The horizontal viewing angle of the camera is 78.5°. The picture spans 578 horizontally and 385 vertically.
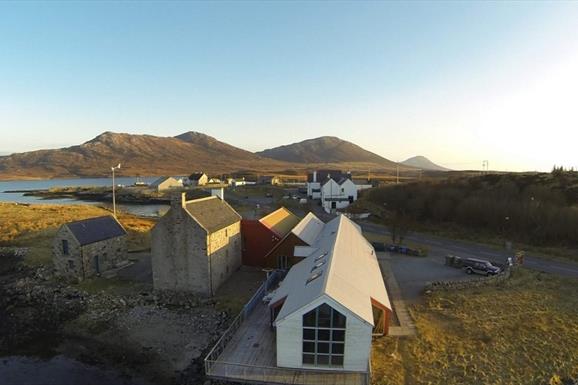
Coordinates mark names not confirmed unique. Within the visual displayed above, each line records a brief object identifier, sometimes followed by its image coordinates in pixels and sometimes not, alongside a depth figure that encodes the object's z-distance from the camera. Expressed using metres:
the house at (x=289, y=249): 30.83
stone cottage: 30.88
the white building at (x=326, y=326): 16.23
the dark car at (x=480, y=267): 31.11
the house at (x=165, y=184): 118.50
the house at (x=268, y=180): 128.40
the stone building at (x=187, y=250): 26.59
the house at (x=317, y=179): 82.81
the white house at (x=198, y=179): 128.62
